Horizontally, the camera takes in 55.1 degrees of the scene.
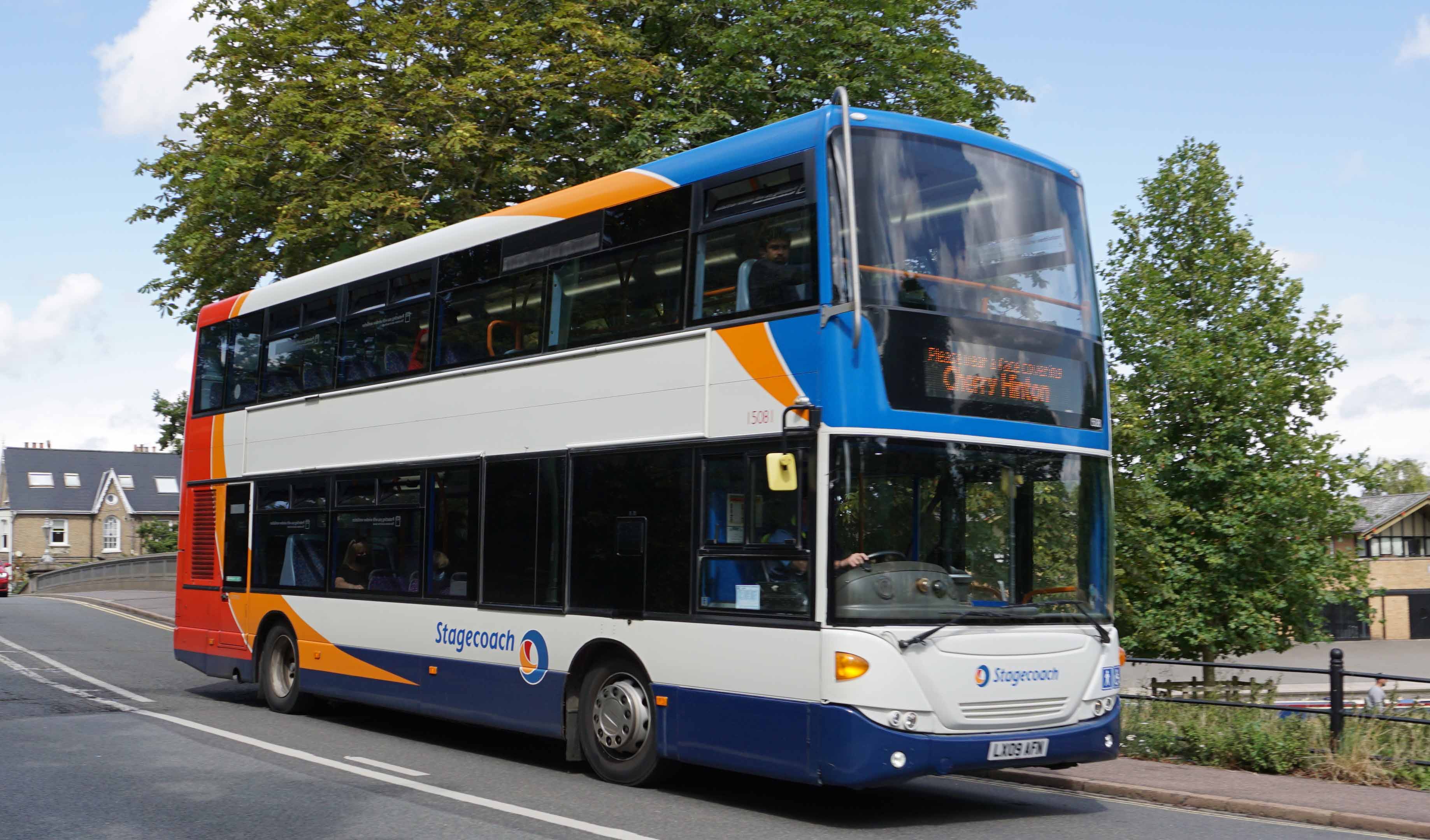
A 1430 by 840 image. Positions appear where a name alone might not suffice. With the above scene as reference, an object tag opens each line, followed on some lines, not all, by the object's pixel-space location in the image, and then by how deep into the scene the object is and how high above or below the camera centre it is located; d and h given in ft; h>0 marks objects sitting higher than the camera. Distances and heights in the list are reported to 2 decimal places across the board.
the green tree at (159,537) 228.02 -1.30
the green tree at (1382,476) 82.23 +3.68
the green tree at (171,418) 175.63 +14.43
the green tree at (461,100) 72.59 +23.46
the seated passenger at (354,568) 44.01 -1.23
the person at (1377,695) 67.59 -8.16
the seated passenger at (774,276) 28.94 +5.50
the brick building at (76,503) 302.45 +5.88
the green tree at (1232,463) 79.56 +4.26
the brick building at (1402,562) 207.92 -3.91
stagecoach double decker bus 27.53 +1.49
